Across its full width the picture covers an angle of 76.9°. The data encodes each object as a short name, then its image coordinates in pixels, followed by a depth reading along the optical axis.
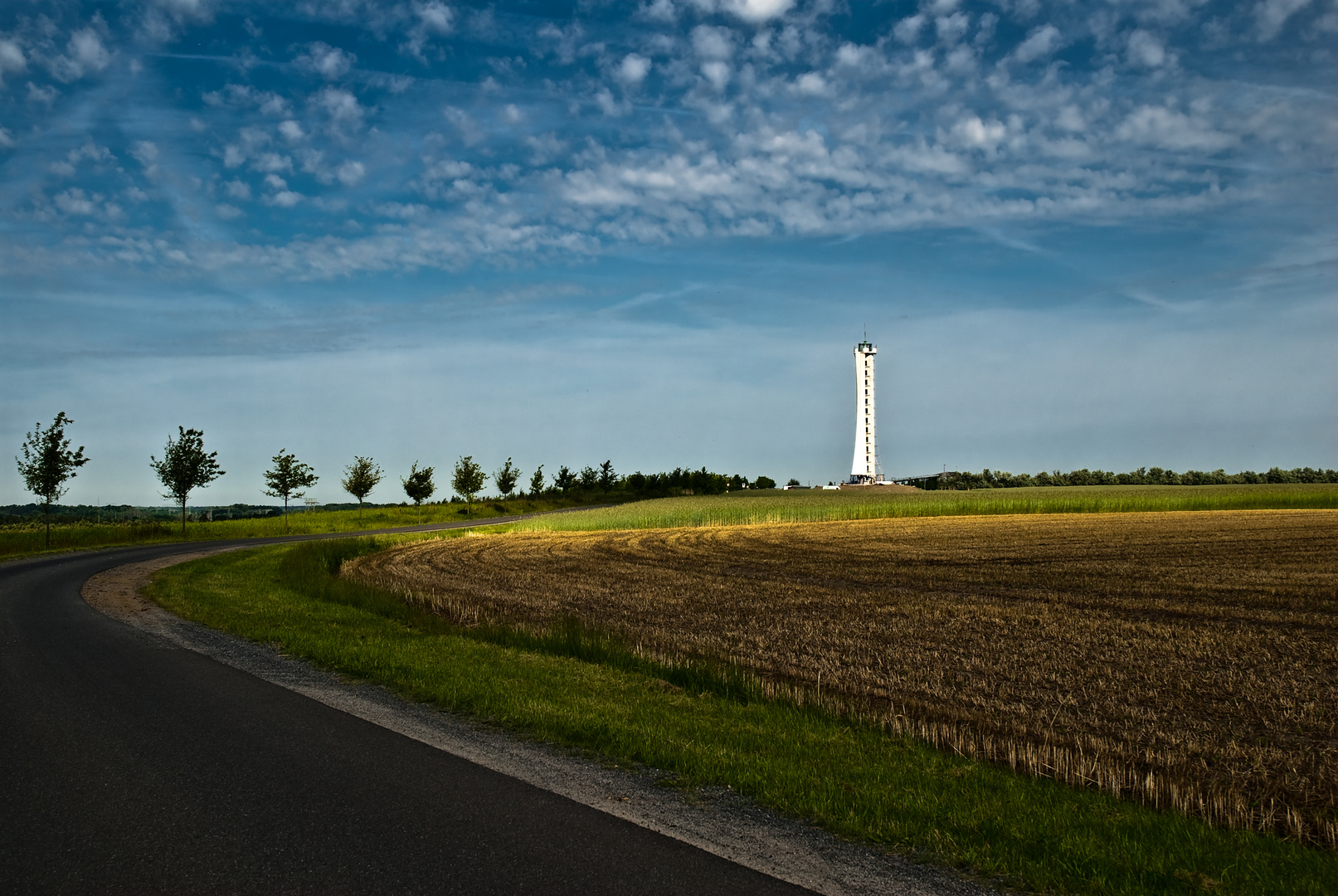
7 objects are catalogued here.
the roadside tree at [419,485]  69.75
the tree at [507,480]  95.38
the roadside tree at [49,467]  40.34
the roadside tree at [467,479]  77.50
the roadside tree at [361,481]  64.50
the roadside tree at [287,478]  56.88
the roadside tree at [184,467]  50.19
